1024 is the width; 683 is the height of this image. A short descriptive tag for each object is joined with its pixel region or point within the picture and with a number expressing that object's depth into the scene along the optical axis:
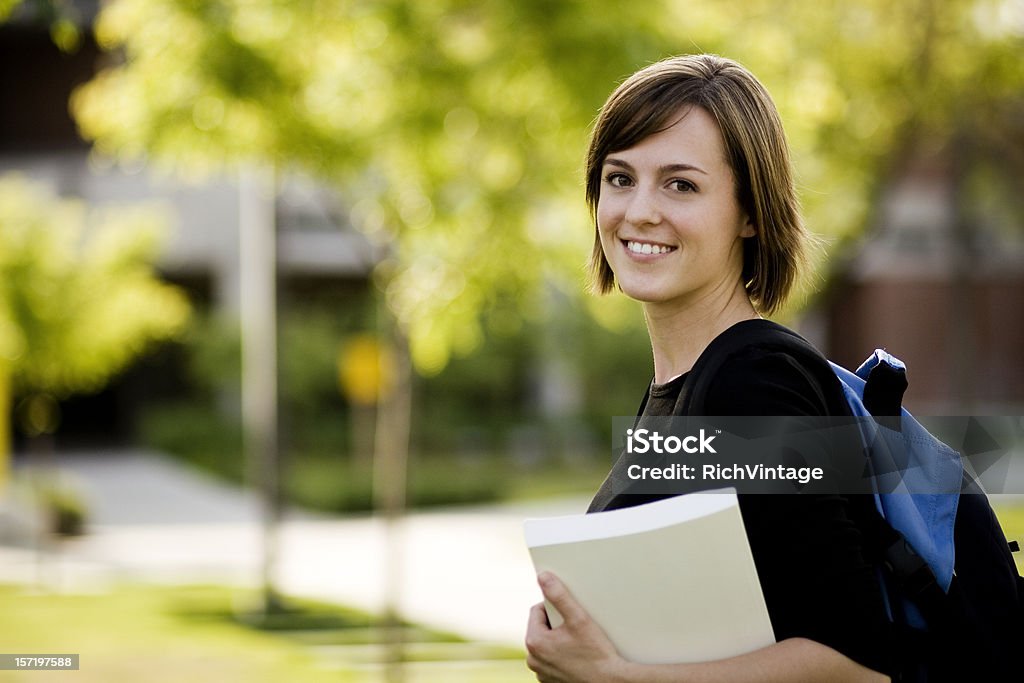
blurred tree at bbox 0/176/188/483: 12.06
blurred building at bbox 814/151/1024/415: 29.19
